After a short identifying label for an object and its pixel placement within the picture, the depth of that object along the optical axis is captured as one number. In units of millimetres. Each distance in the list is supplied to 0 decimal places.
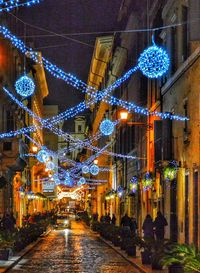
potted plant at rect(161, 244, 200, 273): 13977
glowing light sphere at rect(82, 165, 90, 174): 79419
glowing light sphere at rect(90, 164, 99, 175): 70062
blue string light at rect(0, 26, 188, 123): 28828
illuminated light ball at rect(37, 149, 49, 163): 58531
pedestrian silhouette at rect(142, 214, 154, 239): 29719
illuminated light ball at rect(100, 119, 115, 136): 45656
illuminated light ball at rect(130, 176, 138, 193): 45566
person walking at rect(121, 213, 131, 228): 37306
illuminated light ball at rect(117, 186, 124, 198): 56169
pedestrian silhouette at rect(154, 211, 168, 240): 29297
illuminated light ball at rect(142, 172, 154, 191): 38500
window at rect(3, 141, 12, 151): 42594
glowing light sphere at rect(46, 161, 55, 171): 88169
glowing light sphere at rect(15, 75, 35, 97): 29109
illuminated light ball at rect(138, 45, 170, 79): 21859
